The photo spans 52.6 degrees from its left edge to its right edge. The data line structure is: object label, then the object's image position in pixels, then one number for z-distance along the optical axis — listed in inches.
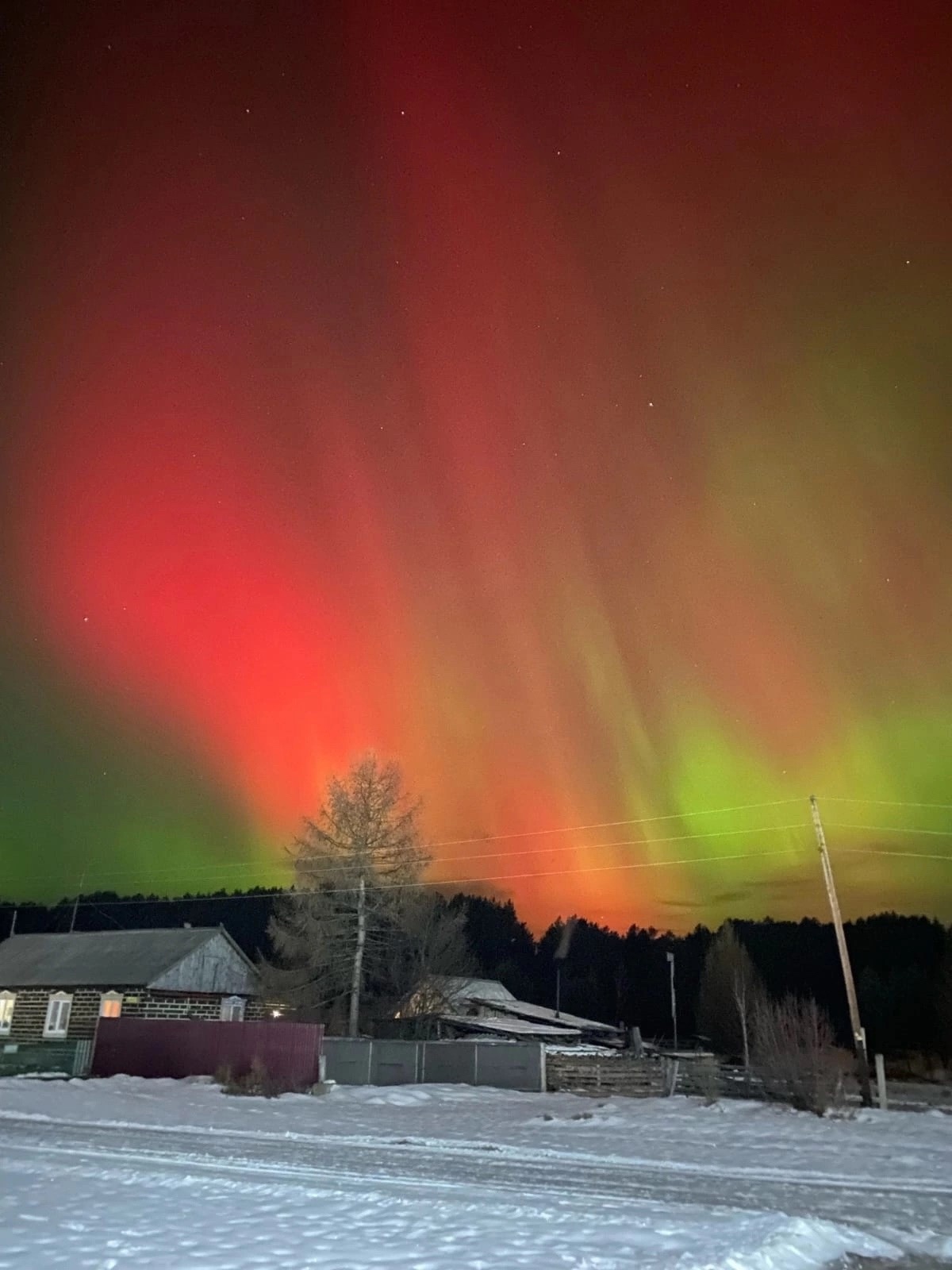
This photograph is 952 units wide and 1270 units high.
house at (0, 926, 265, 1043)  1509.6
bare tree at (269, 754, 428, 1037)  1588.3
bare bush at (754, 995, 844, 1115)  986.1
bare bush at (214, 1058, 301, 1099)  1044.5
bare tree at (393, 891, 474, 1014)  1813.5
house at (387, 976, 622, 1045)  1804.9
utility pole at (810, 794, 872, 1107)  1063.3
